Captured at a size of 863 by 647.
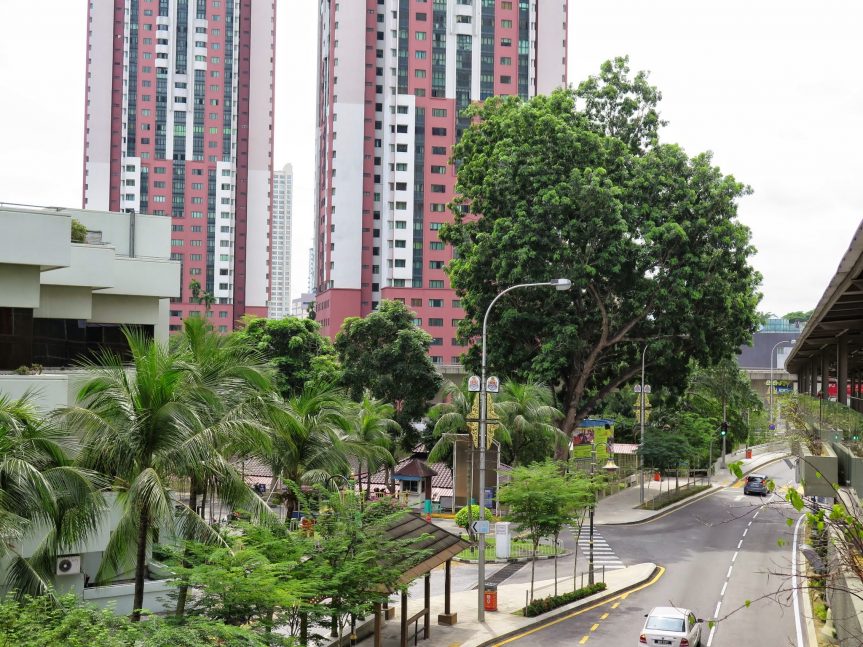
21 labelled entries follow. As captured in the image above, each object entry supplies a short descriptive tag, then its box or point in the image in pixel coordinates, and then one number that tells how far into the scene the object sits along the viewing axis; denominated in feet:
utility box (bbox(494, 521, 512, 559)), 138.72
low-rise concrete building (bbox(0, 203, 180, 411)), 76.84
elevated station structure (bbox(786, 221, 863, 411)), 61.57
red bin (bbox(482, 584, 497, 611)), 103.96
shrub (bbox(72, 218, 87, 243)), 96.07
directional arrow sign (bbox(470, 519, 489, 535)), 98.73
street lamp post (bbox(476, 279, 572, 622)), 98.73
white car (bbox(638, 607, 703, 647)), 82.17
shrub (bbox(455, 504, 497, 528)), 153.58
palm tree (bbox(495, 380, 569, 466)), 173.47
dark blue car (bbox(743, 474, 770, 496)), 202.92
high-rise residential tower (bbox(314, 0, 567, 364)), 393.29
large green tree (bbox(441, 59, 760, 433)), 175.01
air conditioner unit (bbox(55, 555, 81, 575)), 77.92
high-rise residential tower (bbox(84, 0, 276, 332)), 492.95
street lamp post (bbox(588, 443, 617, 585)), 117.19
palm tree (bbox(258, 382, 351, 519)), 103.81
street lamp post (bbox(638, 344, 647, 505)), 205.10
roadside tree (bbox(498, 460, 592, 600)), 110.52
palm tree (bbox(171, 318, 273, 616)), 58.54
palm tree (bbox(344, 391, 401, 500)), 145.38
